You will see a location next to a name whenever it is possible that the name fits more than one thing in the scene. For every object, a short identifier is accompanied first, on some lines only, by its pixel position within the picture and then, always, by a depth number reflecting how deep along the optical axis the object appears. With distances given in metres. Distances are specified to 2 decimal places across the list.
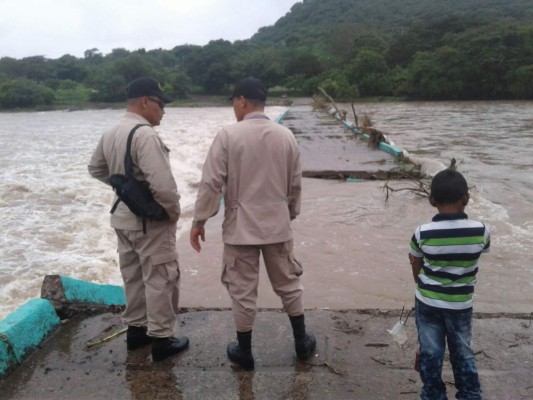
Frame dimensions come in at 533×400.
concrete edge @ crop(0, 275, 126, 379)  3.13
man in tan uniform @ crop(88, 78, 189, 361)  3.00
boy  2.36
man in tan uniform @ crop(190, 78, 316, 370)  2.94
